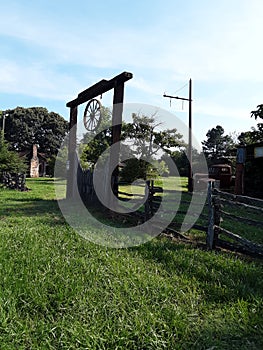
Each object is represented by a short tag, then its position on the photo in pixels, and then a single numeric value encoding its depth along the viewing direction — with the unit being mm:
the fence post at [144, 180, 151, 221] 6840
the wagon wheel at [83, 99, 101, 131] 9659
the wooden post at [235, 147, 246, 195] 13094
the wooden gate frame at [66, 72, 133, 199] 7801
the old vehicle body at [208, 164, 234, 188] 19072
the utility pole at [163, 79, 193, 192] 17609
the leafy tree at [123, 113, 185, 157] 22909
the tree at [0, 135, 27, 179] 17891
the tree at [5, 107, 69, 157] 48281
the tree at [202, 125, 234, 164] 57344
